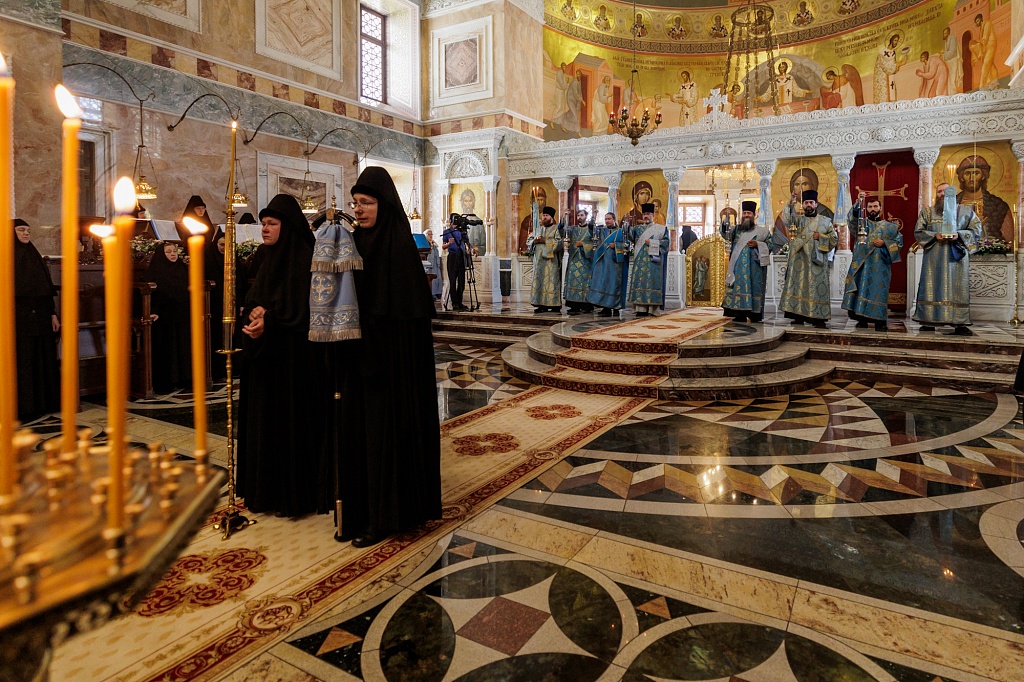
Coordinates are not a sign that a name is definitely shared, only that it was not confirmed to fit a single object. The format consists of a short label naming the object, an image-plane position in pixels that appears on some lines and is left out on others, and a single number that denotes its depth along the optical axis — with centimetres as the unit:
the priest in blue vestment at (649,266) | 1099
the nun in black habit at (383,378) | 283
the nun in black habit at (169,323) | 654
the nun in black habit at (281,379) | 310
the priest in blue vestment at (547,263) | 1178
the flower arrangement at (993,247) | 1031
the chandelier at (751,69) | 1920
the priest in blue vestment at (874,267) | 865
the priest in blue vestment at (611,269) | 1112
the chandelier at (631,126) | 1166
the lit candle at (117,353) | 65
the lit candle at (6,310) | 62
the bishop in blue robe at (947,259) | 828
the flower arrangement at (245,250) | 732
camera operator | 1248
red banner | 1274
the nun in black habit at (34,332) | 537
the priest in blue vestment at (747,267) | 955
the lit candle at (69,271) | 65
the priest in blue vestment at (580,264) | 1165
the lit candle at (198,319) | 92
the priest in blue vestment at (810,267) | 897
